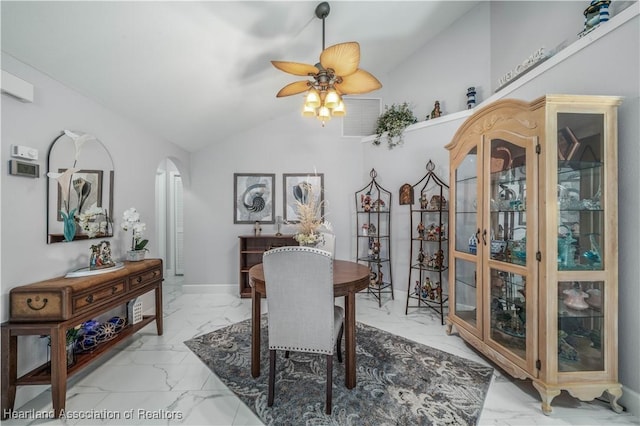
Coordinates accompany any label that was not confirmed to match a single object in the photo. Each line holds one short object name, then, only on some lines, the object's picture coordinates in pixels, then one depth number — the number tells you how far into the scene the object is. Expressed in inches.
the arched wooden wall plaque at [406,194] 143.7
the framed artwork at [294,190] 170.1
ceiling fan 74.3
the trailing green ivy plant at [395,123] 149.7
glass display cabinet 65.7
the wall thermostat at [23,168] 64.1
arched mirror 75.8
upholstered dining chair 63.4
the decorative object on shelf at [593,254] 67.2
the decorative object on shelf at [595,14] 71.0
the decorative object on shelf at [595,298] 67.0
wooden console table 61.9
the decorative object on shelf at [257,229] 164.4
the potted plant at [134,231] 99.8
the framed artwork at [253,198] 168.6
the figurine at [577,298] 68.1
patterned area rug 64.2
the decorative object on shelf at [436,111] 138.9
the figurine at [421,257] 136.3
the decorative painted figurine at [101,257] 84.4
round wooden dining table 71.9
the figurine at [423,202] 136.7
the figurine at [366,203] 160.2
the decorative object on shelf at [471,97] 125.7
